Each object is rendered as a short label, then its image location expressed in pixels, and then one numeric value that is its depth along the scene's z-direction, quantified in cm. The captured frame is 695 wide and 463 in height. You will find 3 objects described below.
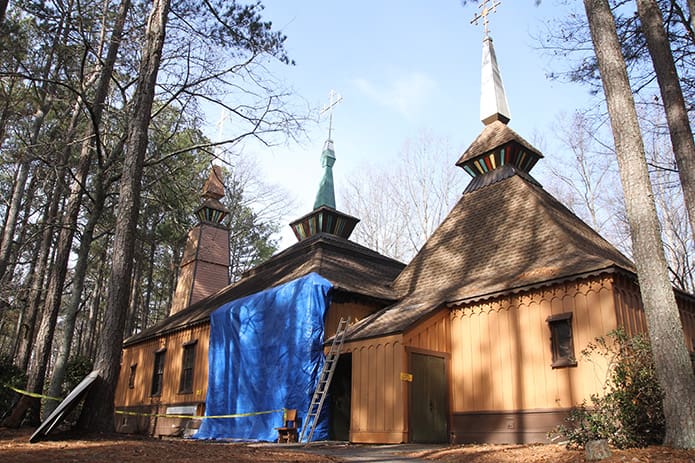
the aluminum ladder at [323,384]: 1166
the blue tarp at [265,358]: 1275
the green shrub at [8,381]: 1383
